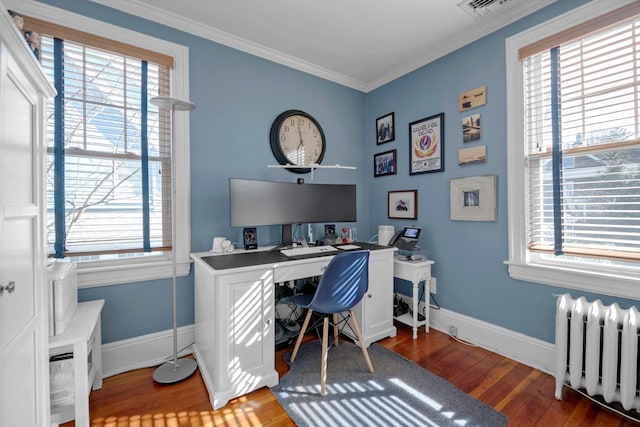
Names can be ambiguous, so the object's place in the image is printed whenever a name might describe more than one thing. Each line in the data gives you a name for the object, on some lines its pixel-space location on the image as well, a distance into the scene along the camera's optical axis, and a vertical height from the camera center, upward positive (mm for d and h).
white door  821 -149
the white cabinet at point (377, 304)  2324 -780
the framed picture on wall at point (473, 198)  2252 +112
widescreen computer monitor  2180 +95
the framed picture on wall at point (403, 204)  2842 +85
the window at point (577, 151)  1669 +396
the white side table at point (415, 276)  2453 -574
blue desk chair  1750 -492
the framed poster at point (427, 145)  2596 +654
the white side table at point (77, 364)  1395 -751
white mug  2211 -245
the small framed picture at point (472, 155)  2301 +480
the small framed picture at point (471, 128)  2338 +712
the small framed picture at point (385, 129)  3070 +942
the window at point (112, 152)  1794 +449
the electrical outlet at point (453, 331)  2471 -1056
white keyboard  2165 -302
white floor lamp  1833 -1030
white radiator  1462 -780
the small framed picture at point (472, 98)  2290 +959
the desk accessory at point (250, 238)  2320 -202
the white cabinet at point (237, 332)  1652 -737
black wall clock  2649 +740
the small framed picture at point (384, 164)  3055 +554
